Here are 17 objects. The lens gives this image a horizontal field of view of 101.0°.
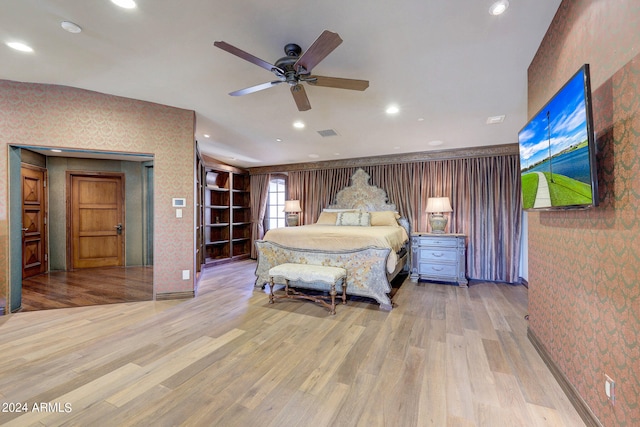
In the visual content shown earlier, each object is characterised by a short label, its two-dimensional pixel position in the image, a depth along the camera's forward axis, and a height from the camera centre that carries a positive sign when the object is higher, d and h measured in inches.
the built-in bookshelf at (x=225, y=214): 235.5 -1.8
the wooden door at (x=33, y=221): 182.1 -6.5
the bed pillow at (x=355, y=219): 200.4 -5.3
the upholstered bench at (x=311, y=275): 121.1 -30.2
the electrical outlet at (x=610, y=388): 47.9 -32.7
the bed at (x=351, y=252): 129.0 -21.6
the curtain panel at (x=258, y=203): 276.1 +9.6
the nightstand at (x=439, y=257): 168.4 -29.8
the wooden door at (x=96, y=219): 215.3 -5.9
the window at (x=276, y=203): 281.6 +9.3
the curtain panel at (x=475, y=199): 181.5 +9.7
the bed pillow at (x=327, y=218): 219.6 -5.0
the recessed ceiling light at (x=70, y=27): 77.3 +55.4
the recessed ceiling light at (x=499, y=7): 65.4 +51.9
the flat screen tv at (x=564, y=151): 49.9 +13.7
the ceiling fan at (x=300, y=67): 69.2 +43.8
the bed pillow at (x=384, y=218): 201.5 -4.6
